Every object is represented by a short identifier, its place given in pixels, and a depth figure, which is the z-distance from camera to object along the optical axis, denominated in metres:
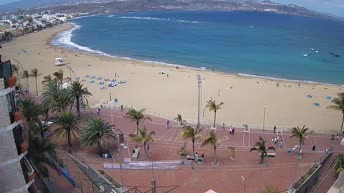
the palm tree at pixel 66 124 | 29.30
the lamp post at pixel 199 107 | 42.09
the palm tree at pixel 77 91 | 36.12
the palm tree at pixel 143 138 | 27.85
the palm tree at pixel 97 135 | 28.47
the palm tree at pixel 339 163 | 23.95
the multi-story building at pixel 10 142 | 12.27
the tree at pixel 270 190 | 19.82
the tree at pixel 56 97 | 34.22
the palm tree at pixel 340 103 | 35.22
